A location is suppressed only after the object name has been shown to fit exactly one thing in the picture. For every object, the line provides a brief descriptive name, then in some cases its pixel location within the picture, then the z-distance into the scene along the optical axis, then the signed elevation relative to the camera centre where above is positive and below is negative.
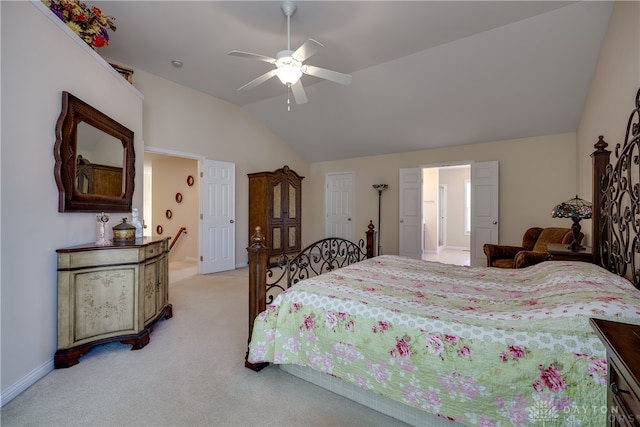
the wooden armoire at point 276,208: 5.64 +0.10
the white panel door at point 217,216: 5.07 -0.05
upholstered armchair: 3.86 -0.44
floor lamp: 6.42 +0.55
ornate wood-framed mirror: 2.19 +0.46
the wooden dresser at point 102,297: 2.13 -0.67
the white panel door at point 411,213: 6.07 +0.02
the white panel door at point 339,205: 6.99 +0.21
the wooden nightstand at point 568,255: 2.28 -0.32
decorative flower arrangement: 2.28 +1.61
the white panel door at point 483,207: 5.27 +0.13
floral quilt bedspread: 1.12 -0.58
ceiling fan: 2.53 +1.38
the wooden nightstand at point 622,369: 0.63 -0.35
